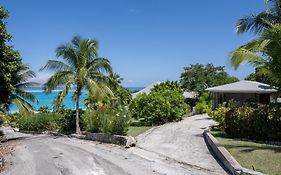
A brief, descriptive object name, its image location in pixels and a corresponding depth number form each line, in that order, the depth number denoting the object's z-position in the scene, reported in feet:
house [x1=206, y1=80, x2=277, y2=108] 58.50
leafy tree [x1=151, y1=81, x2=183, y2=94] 64.61
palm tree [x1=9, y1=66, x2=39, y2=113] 52.00
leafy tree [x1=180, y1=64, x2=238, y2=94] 97.11
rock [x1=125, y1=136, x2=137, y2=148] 33.71
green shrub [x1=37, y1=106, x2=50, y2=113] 69.59
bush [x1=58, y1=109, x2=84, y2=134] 54.49
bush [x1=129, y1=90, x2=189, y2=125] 52.97
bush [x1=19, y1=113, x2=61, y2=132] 61.26
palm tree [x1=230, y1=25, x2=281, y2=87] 26.83
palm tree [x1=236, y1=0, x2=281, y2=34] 33.52
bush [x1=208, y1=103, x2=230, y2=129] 37.00
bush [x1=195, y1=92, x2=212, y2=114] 68.91
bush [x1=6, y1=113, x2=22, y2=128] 76.67
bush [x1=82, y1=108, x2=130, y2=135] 39.00
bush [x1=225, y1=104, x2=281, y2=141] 30.17
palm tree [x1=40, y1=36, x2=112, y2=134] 48.09
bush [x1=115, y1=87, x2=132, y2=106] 74.24
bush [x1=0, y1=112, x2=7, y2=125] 45.54
